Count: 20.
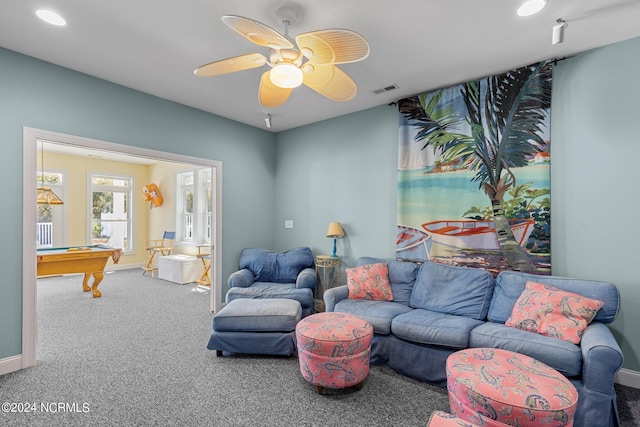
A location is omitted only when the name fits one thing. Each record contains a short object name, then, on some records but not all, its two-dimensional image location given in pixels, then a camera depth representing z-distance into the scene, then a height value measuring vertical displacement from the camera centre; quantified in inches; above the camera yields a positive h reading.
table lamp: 161.1 -8.7
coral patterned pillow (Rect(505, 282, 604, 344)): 86.0 -28.7
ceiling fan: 64.1 +37.1
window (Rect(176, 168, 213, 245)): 266.7 +4.7
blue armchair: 142.0 -32.4
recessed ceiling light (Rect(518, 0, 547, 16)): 80.0 +54.6
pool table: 177.0 -29.1
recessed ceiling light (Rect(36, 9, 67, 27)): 86.0 +55.8
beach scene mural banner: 111.6 +16.1
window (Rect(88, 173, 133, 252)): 292.0 +2.4
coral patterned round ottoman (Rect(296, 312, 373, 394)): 90.0 -41.6
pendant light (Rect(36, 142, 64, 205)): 204.5 +11.1
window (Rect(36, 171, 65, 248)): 265.3 -4.9
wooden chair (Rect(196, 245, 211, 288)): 227.6 -41.5
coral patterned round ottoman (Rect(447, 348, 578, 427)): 61.2 -37.4
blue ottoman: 114.4 -44.1
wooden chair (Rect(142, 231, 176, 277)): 274.1 -30.5
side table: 161.5 -33.1
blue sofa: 74.5 -35.4
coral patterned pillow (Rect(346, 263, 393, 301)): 128.4 -29.1
